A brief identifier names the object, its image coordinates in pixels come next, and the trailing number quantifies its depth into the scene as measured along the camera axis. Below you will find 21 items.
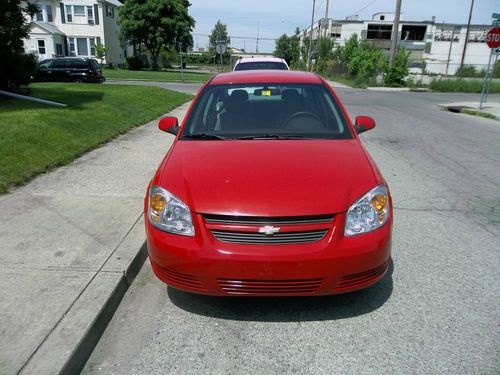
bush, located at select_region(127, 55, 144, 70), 49.78
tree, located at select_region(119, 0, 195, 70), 48.84
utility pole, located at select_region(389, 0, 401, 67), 29.11
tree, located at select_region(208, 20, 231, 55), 108.64
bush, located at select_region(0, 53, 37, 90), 11.27
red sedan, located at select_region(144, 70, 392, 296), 2.65
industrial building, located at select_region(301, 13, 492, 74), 75.62
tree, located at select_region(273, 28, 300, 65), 79.86
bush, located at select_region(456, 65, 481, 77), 41.97
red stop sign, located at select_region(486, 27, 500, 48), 15.21
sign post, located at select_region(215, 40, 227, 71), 26.18
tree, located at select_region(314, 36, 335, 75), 47.39
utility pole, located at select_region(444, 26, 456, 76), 73.74
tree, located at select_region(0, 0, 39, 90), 10.88
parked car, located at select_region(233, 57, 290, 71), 11.57
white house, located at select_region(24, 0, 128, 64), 43.72
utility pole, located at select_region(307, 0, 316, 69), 55.38
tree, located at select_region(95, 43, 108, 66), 44.53
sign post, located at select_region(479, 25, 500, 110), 15.22
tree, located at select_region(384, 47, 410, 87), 32.44
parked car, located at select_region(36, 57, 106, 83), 23.73
